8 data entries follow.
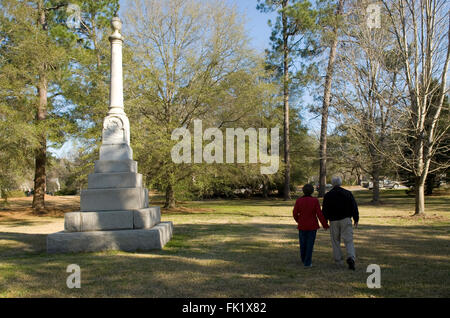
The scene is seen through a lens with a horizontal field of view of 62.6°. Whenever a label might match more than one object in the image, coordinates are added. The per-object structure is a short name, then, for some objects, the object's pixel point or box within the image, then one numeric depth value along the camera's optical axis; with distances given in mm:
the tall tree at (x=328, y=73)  17656
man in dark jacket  6727
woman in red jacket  6836
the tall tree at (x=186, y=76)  19469
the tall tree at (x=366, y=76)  15953
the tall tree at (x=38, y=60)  19469
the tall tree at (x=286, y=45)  27283
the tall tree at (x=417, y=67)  15234
